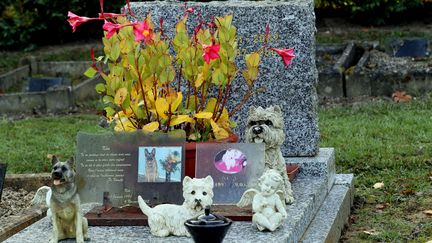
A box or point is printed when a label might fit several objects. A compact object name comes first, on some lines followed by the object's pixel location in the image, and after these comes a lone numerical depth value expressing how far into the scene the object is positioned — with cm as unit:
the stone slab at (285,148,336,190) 680
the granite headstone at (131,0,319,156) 702
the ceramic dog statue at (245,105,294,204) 601
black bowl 448
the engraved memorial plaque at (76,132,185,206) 576
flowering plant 591
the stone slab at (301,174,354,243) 579
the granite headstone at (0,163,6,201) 669
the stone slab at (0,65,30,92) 1328
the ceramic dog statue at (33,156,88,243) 516
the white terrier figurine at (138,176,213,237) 530
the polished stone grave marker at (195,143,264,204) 586
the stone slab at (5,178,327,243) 525
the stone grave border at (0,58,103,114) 1181
